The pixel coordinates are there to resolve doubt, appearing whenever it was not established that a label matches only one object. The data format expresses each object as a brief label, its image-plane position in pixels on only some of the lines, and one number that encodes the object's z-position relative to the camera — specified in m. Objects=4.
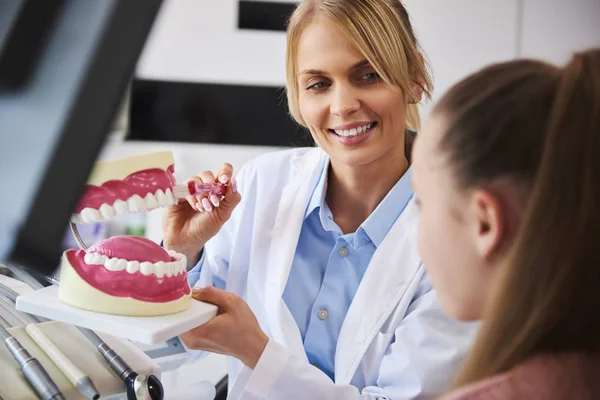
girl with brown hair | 0.58
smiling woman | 1.10
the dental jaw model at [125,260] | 0.81
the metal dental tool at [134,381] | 0.81
